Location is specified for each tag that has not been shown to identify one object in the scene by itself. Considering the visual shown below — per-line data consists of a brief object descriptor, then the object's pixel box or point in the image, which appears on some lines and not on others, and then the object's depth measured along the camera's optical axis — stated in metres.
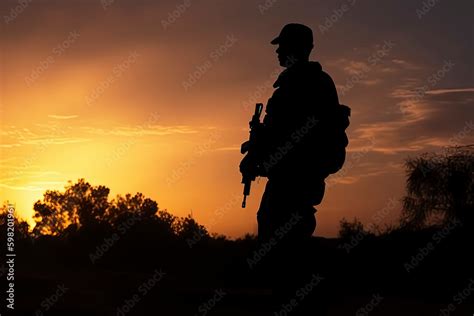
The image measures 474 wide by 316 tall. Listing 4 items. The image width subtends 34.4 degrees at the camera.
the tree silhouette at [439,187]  32.34
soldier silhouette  6.79
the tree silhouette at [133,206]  34.12
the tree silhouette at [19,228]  30.45
